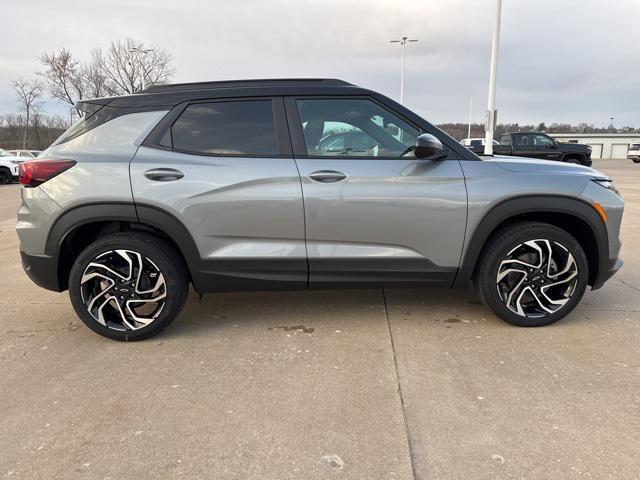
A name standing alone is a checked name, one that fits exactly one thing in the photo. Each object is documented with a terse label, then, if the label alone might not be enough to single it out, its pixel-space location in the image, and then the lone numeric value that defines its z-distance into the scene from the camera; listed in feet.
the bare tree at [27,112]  141.18
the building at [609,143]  240.73
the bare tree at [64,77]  115.96
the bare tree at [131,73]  124.16
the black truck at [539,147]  63.31
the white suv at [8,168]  60.85
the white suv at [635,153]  123.18
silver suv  10.16
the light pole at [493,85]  42.80
